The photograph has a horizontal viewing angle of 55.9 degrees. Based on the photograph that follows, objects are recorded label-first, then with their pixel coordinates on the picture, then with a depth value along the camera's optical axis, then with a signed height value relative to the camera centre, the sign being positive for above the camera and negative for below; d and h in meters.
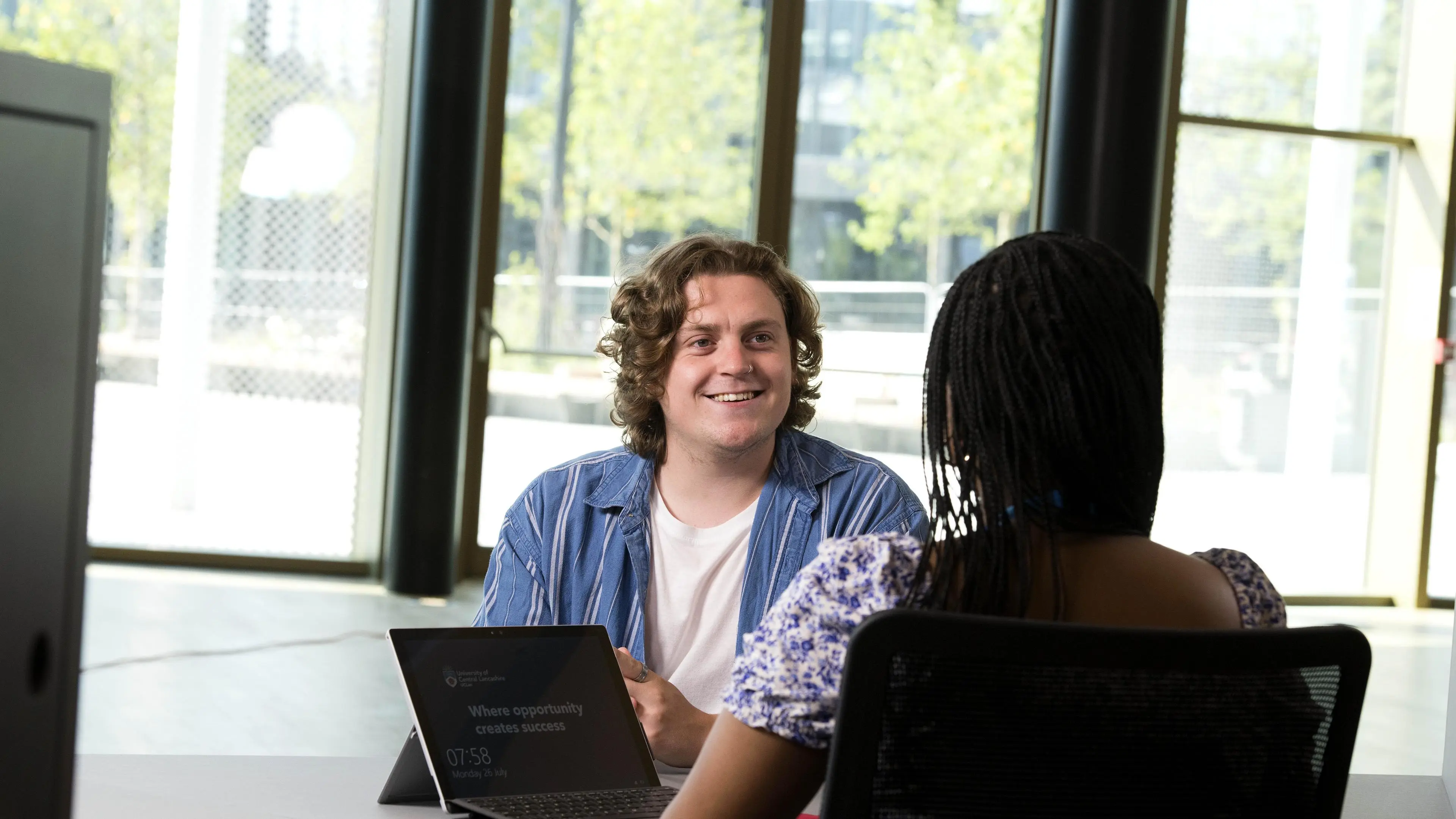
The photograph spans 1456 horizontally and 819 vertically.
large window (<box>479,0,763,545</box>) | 5.77 +0.78
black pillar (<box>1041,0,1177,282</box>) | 5.57 +1.10
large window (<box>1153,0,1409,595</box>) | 6.30 +0.52
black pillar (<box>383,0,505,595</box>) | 5.36 +0.21
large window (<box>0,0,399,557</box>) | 5.45 +0.25
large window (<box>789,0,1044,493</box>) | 6.07 +0.88
